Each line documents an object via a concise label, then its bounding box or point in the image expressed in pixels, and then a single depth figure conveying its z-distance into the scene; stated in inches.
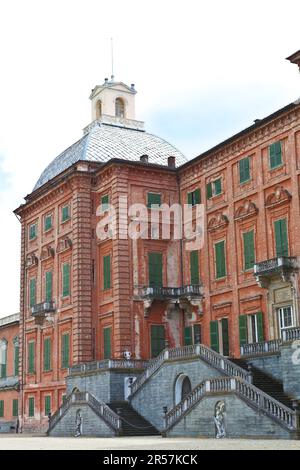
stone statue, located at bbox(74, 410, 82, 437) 1477.6
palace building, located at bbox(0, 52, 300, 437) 1343.5
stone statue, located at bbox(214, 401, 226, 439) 1131.9
